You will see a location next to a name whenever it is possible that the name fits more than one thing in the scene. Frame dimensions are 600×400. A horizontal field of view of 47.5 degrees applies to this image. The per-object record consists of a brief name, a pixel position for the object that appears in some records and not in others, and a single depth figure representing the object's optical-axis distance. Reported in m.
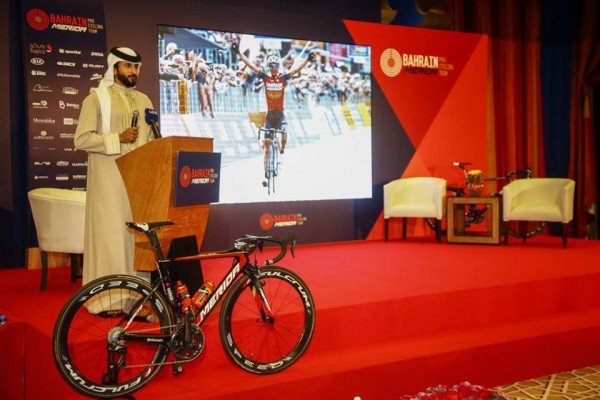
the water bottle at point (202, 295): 3.44
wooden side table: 7.20
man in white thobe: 3.85
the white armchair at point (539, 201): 6.96
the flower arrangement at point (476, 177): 7.34
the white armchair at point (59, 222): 4.86
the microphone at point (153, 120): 3.71
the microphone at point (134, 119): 3.75
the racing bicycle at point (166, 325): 3.18
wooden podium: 3.56
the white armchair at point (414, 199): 7.41
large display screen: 6.81
